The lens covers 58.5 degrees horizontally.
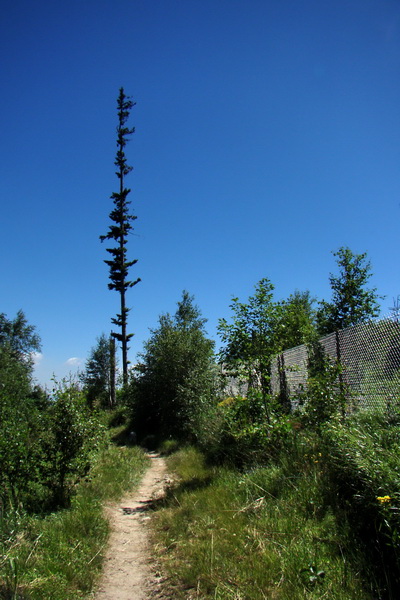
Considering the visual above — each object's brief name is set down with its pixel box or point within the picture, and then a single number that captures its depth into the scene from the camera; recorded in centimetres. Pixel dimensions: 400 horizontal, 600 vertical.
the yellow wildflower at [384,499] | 263
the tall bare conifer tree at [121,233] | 2531
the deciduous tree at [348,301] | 2020
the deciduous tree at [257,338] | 640
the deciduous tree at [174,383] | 1307
